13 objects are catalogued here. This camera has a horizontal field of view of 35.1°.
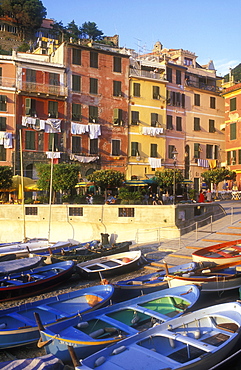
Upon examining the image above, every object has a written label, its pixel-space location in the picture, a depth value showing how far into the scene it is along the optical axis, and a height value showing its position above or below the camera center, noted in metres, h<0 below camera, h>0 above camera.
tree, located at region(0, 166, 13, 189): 29.95 +0.91
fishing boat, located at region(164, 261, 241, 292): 14.24 -3.42
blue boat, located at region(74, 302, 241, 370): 8.07 -3.64
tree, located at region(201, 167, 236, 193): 37.84 +1.37
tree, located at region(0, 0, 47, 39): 89.38 +42.11
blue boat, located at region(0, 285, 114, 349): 10.51 -3.87
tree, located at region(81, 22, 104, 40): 100.44 +41.91
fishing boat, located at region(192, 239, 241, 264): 16.53 -2.99
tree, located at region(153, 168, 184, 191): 33.20 +0.95
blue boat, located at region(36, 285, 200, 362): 9.38 -3.75
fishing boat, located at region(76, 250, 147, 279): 17.97 -3.75
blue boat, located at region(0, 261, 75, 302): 15.38 -3.94
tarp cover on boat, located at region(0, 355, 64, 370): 8.41 -3.94
